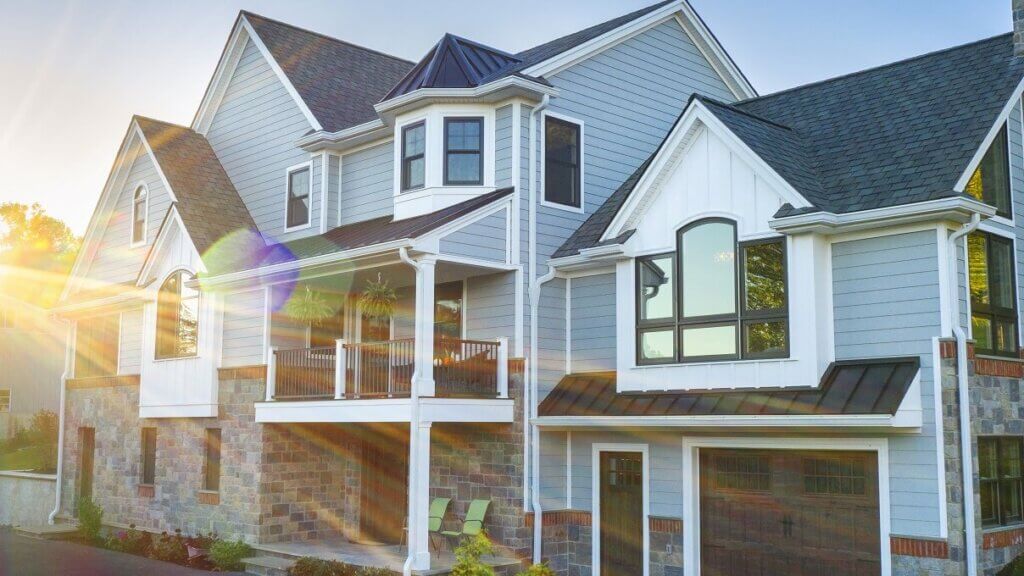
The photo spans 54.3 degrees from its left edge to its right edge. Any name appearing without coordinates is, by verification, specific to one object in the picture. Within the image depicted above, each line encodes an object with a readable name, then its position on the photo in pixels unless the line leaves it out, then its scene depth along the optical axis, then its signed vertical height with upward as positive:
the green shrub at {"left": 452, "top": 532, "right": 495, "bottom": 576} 11.98 -1.80
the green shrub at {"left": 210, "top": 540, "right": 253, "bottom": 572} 17.47 -2.56
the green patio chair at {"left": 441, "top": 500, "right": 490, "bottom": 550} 16.20 -1.78
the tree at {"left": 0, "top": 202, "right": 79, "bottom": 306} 64.31 +11.36
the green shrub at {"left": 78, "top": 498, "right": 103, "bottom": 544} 21.70 -2.50
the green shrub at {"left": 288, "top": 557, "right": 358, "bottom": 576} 15.66 -2.50
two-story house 12.93 +1.66
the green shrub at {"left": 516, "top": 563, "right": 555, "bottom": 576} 12.26 -1.96
